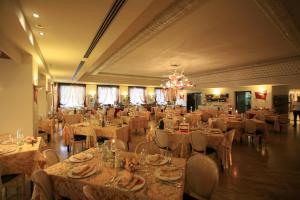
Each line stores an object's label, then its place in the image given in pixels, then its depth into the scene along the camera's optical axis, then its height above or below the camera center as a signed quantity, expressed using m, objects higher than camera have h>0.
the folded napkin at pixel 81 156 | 2.67 -0.82
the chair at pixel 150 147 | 3.30 -0.84
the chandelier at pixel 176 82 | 8.33 +0.80
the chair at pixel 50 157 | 2.62 -0.83
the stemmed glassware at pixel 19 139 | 3.57 -0.77
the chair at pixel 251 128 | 6.68 -1.01
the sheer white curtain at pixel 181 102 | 17.45 -0.19
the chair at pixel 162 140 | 4.73 -1.01
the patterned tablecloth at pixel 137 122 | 8.36 -1.03
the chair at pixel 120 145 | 3.27 -0.80
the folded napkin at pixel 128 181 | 1.90 -0.85
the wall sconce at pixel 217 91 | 13.93 +0.68
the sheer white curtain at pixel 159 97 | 20.69 +0.32
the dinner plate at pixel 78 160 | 2.57 -0.83
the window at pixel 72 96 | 16.66 +0.33
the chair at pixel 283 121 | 9.26 -1.02
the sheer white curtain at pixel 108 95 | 17.75 +0.46
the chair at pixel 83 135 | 5.45 -1.07
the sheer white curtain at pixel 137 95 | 19.09 +0.49
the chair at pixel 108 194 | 1.82 -0.94
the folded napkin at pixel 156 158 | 2.62 -0.83
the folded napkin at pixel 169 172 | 2.18 -0.86
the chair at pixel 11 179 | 2.96 -1.28
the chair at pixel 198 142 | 4.38 -0.99
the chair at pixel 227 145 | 4.66 -1.12
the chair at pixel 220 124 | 6.67 -0.88
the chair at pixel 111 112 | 10.91 -0.74
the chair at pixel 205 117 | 10.79 -0.97
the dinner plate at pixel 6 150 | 3.17 -0.87
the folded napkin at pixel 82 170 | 2.15 -0.83
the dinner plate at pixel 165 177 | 2.06 -0.86
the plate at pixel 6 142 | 3.67 -0.84
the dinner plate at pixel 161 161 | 2.54 -0.85
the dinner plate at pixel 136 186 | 1.85 -0.87
